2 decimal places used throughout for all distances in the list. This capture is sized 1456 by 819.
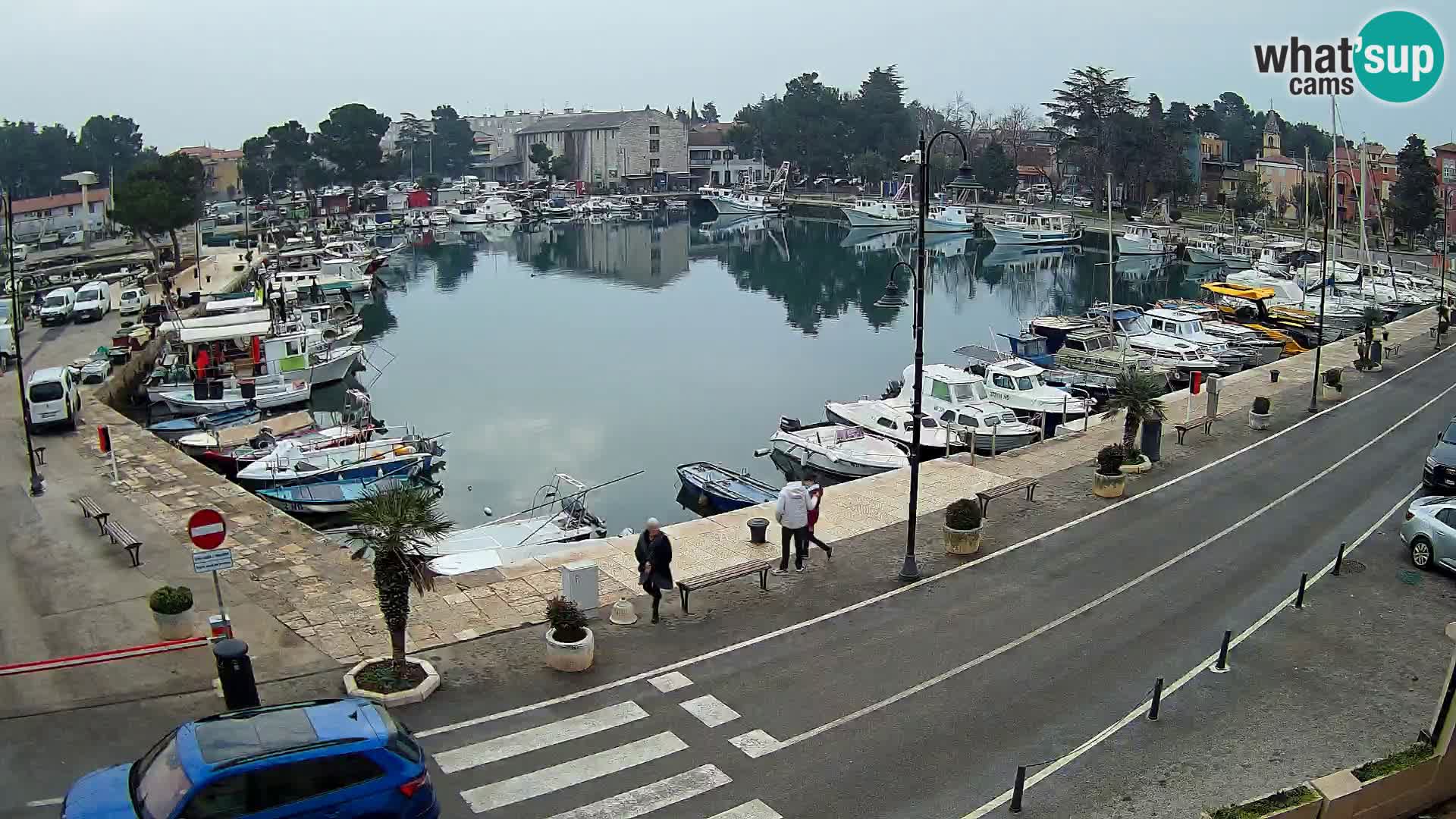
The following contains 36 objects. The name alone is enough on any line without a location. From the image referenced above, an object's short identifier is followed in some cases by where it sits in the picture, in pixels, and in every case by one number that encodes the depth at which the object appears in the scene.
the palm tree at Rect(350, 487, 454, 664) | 14.39
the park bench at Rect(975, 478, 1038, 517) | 22.47
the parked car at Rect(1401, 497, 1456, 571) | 18.70
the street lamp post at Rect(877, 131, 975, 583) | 18.58
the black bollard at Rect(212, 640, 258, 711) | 13.11
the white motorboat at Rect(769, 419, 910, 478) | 32.06
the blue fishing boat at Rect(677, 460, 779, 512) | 29.67
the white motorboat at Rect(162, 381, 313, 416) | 40.69
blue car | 9.55
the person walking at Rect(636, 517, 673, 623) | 17.03
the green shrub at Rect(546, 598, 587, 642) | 15.25
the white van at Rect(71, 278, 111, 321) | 53.06
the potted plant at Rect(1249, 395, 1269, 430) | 29.30
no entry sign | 14.38
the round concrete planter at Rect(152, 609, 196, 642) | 16.23
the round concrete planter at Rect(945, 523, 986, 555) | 20.06
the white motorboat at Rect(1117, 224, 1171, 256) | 97.69
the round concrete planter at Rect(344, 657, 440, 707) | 14.21
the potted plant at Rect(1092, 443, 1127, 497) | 23.45
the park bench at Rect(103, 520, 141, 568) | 20.27
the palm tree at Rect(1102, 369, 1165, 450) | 26.11
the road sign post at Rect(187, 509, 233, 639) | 14.42
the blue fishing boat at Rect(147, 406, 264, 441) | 37.28
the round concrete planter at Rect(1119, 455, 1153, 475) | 25.28
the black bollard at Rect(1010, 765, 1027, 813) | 11.56
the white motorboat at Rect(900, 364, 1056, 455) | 33.56
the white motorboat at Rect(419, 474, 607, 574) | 23.97
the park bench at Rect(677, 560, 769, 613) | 17.42
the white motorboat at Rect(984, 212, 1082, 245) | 110.25
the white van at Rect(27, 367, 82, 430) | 31.20
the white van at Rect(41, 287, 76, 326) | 51.78
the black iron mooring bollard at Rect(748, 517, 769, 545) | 21.20
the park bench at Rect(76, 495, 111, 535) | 22.02
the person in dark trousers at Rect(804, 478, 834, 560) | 19.69
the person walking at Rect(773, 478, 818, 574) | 19.11
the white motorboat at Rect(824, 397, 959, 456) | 33.02
